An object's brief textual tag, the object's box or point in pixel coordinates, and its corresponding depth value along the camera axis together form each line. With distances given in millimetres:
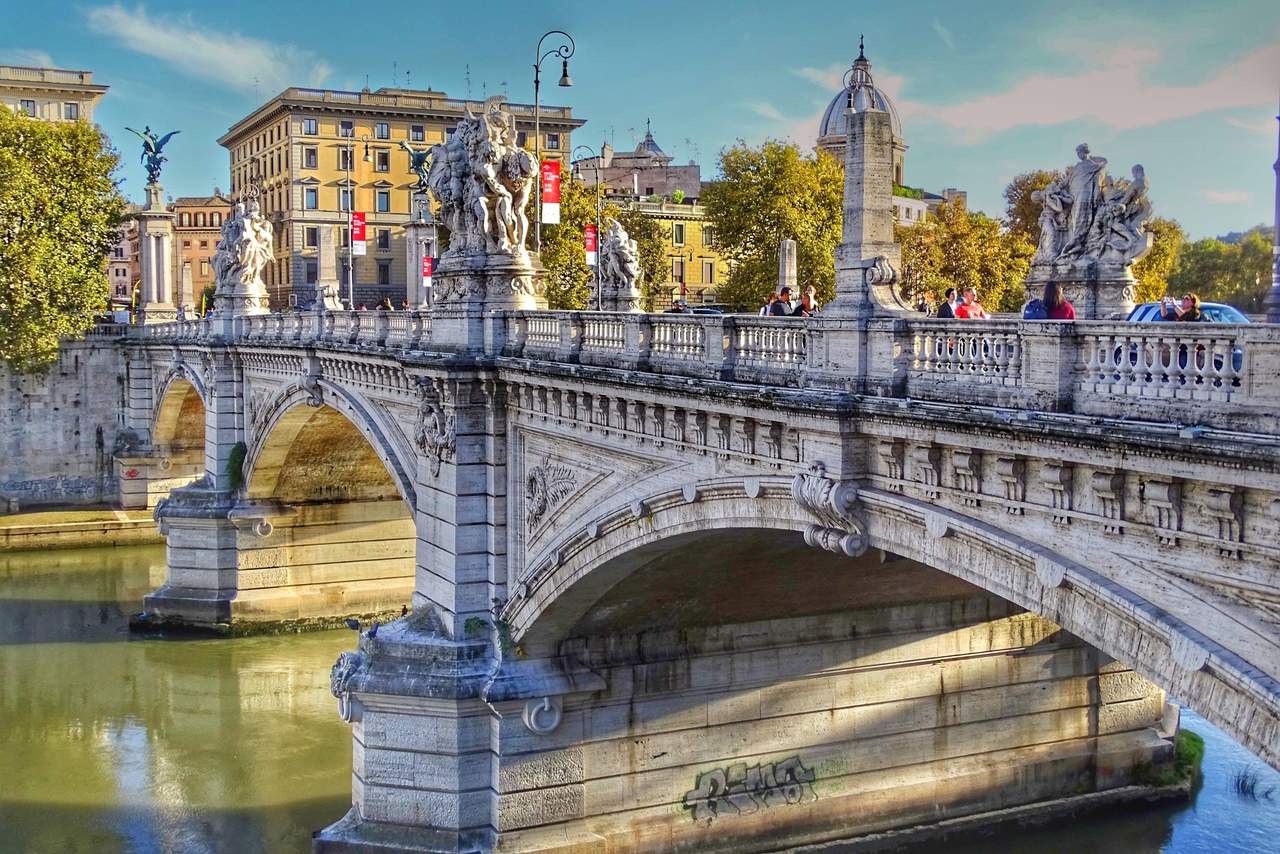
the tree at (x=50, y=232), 53094
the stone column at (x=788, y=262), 27953
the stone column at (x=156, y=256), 58500
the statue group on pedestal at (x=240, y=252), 40938
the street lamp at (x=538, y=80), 25719
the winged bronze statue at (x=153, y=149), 59031
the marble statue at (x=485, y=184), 22250
